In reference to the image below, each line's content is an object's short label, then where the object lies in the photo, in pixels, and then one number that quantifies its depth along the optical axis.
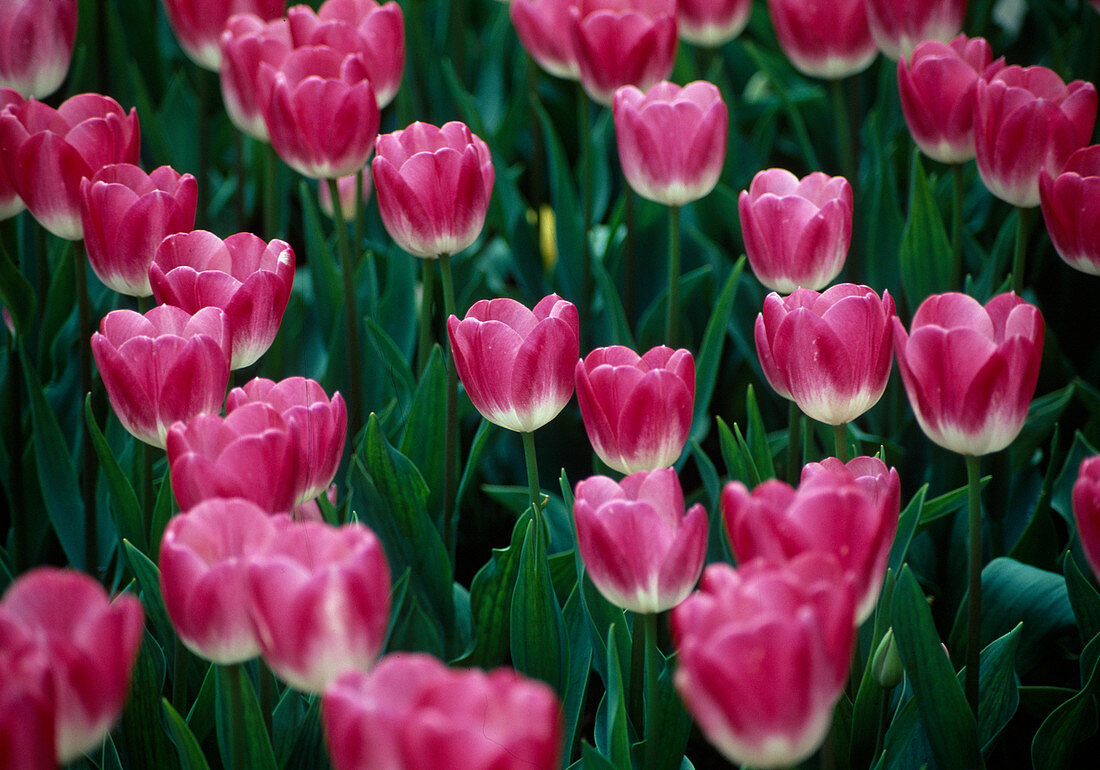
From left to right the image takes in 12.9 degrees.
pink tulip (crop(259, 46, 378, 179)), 2.31
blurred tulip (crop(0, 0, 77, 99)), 2.38
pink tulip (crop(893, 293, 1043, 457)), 2.10
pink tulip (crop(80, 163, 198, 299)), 2.23
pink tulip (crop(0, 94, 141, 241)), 2.26
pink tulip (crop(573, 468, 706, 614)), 2.06
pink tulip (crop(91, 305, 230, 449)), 2.13
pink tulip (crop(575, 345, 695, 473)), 2.13
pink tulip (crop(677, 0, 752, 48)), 2.55
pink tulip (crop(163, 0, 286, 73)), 2.48
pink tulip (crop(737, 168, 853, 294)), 2.26
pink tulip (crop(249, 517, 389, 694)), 1.99
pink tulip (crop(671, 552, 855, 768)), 1.96
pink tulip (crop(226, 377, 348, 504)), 2.12
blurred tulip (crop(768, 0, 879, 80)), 2.48
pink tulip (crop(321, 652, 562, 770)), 1.94
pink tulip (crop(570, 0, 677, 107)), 2.42
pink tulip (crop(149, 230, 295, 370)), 2.17
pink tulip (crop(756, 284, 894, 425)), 2.14
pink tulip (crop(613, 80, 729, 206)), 2.32
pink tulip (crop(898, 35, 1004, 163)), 2.34
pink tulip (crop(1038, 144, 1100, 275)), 2.23
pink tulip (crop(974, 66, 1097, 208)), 2.28
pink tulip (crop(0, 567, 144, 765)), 1.98
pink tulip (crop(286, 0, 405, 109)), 2.38
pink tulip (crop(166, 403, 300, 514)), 2.05
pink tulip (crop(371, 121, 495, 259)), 2.26
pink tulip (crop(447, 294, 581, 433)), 2.15
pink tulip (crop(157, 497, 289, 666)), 2.02
